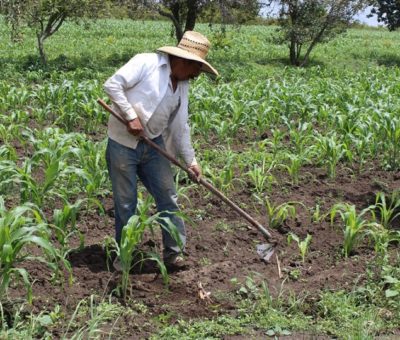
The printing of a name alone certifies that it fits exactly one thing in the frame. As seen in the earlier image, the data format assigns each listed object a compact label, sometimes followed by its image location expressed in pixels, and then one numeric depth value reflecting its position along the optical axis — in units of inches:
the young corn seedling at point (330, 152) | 278.8
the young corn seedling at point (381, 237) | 195.5
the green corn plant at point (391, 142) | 290.3
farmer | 173.8
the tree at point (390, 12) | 1153.0
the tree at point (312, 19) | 756.0
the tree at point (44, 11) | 498.6
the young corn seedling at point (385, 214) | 211.3
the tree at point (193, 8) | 684.7
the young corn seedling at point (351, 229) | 196.8
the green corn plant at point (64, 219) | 177.3
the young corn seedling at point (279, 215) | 218.2
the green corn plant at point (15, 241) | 142.3
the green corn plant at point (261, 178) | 255.3
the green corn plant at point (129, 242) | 166.4
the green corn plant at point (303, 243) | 196.4
